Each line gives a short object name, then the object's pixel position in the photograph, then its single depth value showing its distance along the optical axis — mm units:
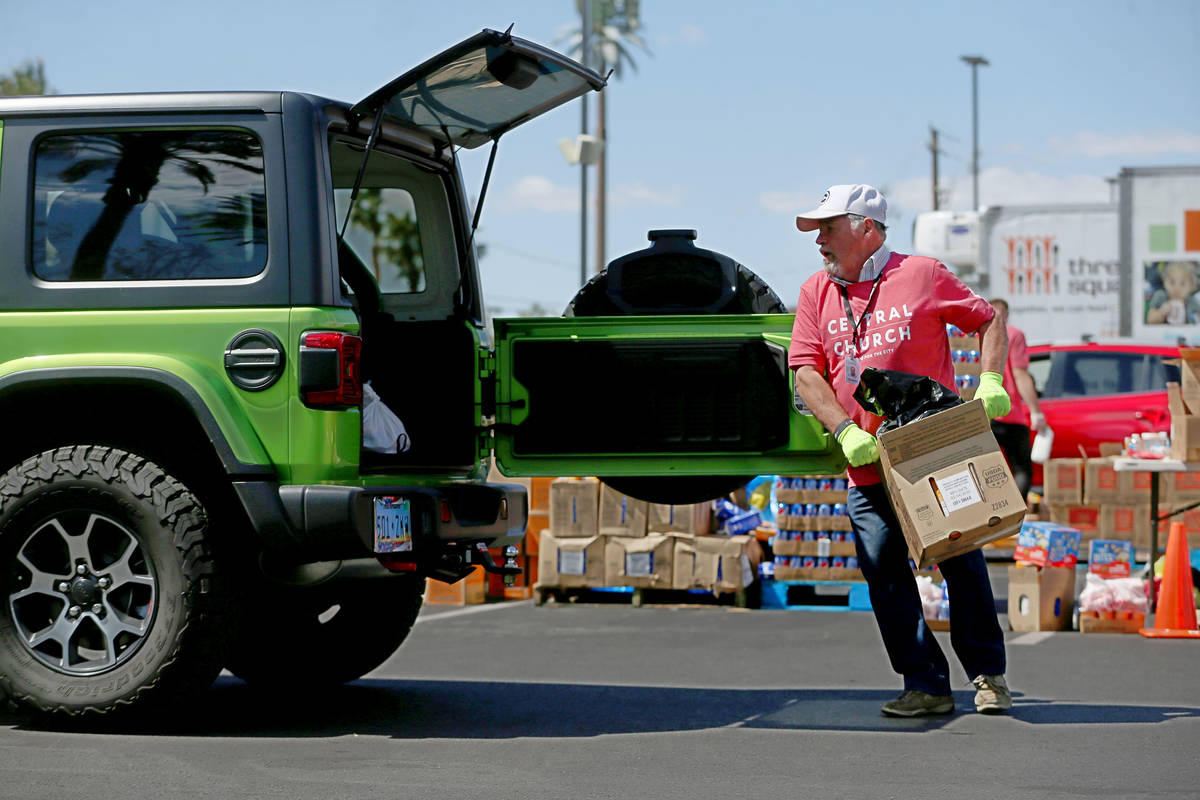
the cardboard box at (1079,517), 14078
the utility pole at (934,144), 66500
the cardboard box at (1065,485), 14086
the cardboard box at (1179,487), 13453
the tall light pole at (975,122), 57125
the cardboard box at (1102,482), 13875
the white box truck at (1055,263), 23562
